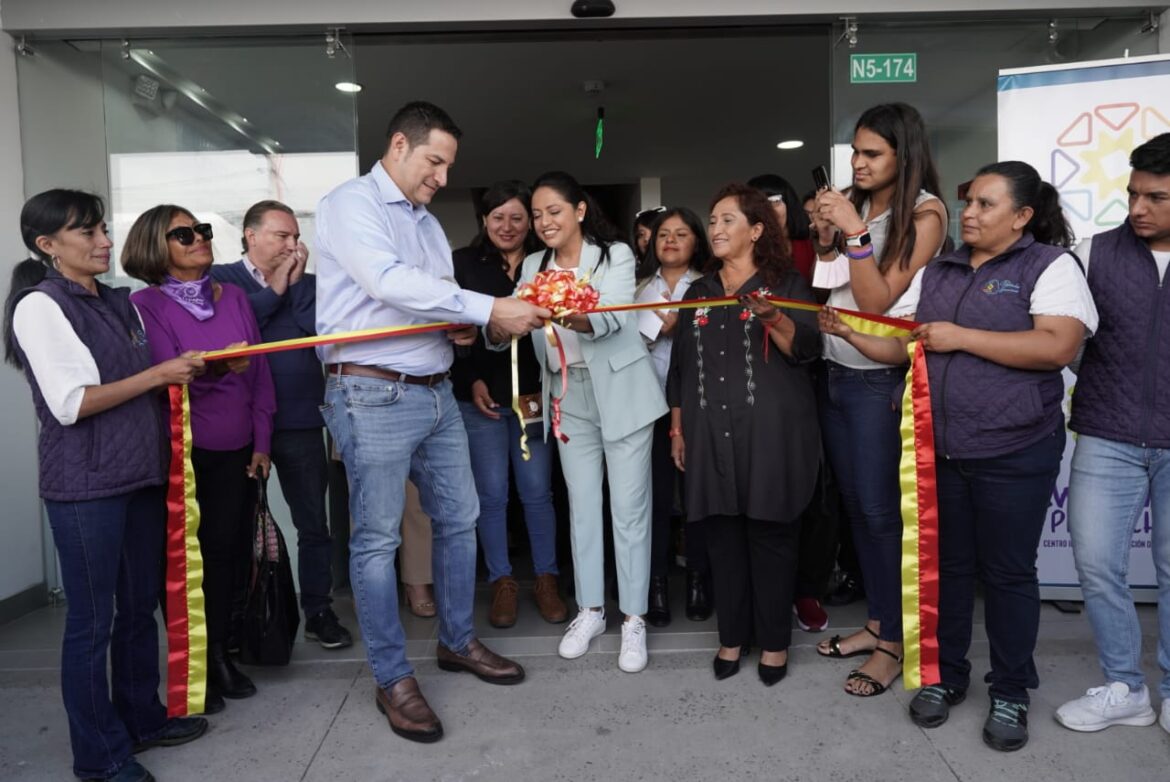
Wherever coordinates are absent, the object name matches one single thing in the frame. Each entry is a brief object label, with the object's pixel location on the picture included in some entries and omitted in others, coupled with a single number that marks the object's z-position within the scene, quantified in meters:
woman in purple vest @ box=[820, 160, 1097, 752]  2.62
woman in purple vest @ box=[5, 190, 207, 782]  2.48
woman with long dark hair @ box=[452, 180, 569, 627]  3.97
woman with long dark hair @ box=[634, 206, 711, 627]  3.97
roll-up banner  3.96
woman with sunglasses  3.04
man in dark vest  2.71
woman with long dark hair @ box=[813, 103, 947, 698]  3.01
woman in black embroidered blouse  3.15
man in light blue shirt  2.83
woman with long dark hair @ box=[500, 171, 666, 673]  3.47
